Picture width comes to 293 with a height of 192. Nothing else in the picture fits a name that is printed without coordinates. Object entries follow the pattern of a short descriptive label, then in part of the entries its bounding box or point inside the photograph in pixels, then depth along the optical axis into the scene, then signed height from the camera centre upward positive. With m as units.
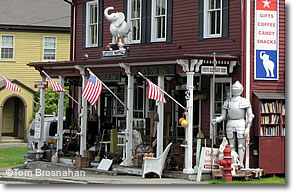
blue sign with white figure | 21.08 +1.41
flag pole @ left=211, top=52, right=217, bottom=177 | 19.71 +0.05
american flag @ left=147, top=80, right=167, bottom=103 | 20.44 +0.46
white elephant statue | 24.45 +2.97
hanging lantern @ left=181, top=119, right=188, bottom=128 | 20.17 -0.42
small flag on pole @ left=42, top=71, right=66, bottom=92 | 24.48 +0.73
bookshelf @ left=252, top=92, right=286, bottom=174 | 20.72 -0.62
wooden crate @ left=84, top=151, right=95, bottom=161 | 24.42 -1.67
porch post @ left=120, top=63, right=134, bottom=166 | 22.77 -0.46
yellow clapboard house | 41.97 +3.53
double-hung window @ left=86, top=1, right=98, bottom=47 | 27.95 +3.48
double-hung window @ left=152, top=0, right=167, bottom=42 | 24.25 +3.16
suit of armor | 20.28 -0.28
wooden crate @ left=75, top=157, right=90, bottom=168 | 24.27 -1.93
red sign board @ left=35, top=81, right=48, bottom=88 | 26.42 +0.90
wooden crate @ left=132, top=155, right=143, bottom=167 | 22.39 -1.70
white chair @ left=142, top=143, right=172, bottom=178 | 20.91 -1.73
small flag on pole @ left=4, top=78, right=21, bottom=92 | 25.72 +0.78
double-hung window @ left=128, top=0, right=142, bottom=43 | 25.36 +3.30
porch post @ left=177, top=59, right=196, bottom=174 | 20.14 +0.03
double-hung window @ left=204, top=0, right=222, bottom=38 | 22.08 +2.96
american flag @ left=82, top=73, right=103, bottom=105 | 22.25 +0.61
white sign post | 19.98 -1.51
